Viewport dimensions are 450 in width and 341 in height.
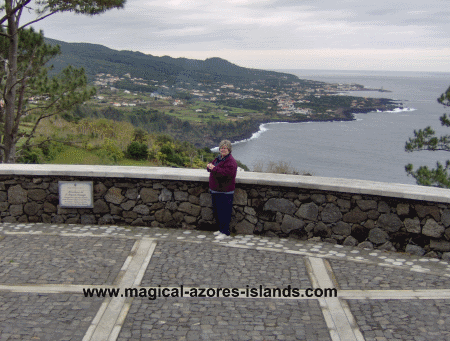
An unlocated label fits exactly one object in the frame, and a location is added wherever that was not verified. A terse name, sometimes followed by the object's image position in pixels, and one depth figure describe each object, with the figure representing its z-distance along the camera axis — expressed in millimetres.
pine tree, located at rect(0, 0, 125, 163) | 12008
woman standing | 5742
